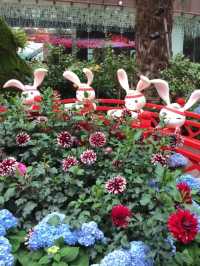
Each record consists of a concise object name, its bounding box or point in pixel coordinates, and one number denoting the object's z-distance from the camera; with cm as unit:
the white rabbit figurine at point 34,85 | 319
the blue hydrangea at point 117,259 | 148
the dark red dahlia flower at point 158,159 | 194
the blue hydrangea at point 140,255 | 153
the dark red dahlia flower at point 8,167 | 183
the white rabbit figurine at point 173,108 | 294
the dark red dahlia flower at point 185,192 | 160
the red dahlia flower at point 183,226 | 139
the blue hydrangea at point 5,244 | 154
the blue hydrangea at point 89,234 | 157
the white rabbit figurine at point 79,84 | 336
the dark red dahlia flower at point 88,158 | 195
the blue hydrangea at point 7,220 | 166
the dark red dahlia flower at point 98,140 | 207
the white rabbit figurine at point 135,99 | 316
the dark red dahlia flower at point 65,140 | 213
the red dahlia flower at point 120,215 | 152
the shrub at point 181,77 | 591
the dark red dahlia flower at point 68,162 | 193
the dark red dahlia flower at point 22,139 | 213
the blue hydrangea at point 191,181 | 206
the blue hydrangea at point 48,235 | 156
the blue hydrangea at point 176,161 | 222
